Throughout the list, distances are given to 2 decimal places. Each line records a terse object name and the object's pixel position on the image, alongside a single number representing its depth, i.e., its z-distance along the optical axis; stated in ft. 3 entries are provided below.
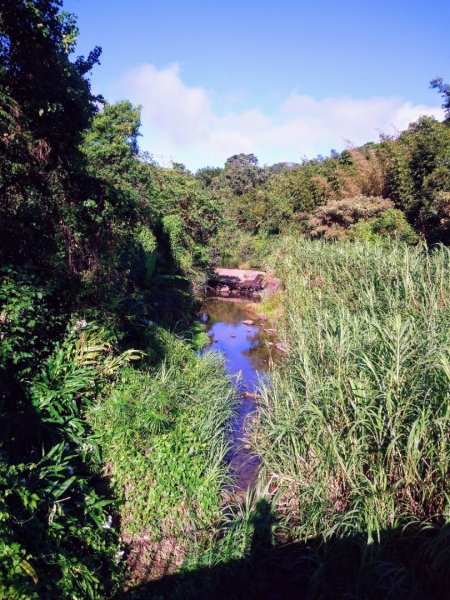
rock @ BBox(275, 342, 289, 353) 32.84
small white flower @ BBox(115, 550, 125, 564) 10.76
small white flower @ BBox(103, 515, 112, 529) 11.04
